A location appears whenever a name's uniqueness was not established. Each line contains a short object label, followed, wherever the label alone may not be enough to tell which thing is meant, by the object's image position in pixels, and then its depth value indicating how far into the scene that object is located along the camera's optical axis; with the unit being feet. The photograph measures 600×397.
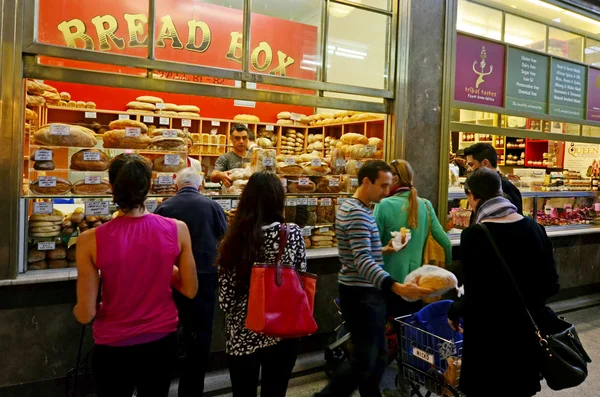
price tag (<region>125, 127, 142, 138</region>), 12.58
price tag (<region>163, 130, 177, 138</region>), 12.98
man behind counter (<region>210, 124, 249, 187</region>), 17.42
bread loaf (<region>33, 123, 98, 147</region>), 11.53
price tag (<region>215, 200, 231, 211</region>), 13.76
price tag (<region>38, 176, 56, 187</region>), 11.49
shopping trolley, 9.04
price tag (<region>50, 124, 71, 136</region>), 11.56
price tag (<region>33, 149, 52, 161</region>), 11.46
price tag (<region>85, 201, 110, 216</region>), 12.01
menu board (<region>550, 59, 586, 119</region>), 21.42
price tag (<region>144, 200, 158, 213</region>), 12.42
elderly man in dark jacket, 10.37
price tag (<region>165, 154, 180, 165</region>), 12.84
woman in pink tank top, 6.74
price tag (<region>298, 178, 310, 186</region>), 15.14
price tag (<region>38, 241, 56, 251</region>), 11.63
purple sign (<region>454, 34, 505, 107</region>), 18.29
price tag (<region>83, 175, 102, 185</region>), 11.95
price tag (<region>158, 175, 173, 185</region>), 12.83
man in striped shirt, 9.29
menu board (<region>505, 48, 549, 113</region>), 19.98
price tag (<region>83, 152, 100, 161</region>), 11.92
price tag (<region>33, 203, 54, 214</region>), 11.52
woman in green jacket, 11.03
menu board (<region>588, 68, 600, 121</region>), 22.98
